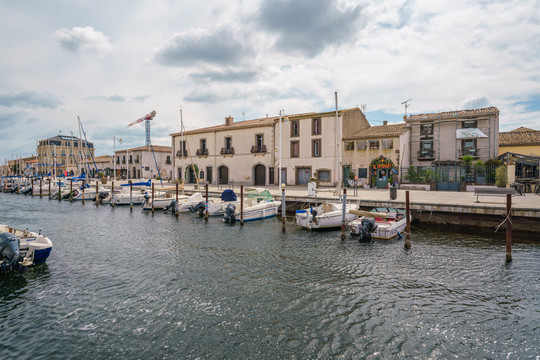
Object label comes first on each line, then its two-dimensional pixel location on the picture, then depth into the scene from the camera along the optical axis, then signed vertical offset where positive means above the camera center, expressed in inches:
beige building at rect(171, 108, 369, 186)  1572.3 +155.6
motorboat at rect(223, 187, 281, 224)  899.4 -89.1
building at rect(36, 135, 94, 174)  3917.1 +359.5
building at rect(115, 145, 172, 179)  2903.5 +144.2
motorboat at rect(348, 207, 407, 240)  660.1 -101.9
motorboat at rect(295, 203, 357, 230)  758.5 -96.6
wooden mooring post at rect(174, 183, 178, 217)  1042.7 -104.4
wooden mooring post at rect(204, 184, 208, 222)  948.5 -113.1
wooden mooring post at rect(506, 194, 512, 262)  506.3 -97.6
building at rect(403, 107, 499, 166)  1348.4 +176.7
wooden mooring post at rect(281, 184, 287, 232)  773.7 -86.5
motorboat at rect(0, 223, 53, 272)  438.0 -103.5
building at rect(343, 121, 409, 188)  1405.0 +102.9
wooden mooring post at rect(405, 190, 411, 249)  591.8 -116.3
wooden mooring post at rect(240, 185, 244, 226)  867.2 -101.1
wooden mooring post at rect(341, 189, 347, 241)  665.0 -87.0
